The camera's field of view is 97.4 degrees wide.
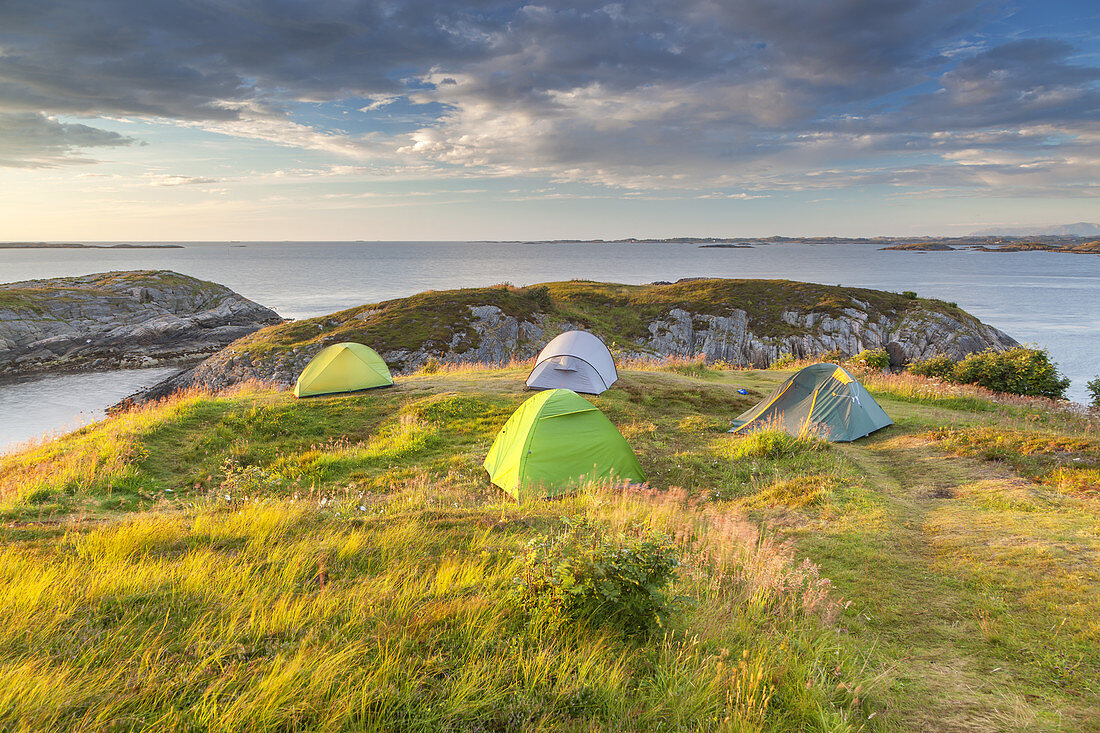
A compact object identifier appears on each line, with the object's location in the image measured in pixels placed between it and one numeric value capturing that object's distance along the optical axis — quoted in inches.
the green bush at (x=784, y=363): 1233.9
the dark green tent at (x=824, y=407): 565.3
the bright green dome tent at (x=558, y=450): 432.5
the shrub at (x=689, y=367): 1002.1
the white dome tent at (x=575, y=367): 794.8
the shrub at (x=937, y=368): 943.8
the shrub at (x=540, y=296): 2191.2
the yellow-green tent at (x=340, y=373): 800.3
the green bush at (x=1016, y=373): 813.2
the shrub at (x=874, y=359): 1106.8
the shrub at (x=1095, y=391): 828.6
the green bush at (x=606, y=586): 171.5
